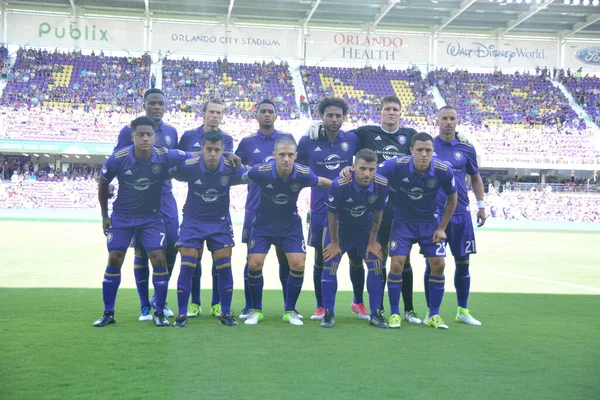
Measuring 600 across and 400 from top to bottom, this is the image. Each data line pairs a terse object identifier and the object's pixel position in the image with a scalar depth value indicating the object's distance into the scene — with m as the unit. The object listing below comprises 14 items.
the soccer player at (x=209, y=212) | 6.86
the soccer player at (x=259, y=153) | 7.61
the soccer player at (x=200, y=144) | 7.55
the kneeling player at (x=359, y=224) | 6.82
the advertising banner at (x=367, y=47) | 46.72
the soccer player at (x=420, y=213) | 6.92
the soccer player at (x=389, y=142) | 7.53
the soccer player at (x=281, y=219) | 6.94
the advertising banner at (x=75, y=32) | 43.66
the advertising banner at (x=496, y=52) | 48.25
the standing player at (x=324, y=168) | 7.53
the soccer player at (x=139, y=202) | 6.70
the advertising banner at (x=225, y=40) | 45.06
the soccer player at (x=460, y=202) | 7.33
